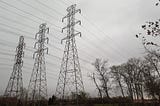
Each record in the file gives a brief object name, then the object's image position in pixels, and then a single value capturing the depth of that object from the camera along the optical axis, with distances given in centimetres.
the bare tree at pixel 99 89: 4127
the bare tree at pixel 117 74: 4522
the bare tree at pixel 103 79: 4210
